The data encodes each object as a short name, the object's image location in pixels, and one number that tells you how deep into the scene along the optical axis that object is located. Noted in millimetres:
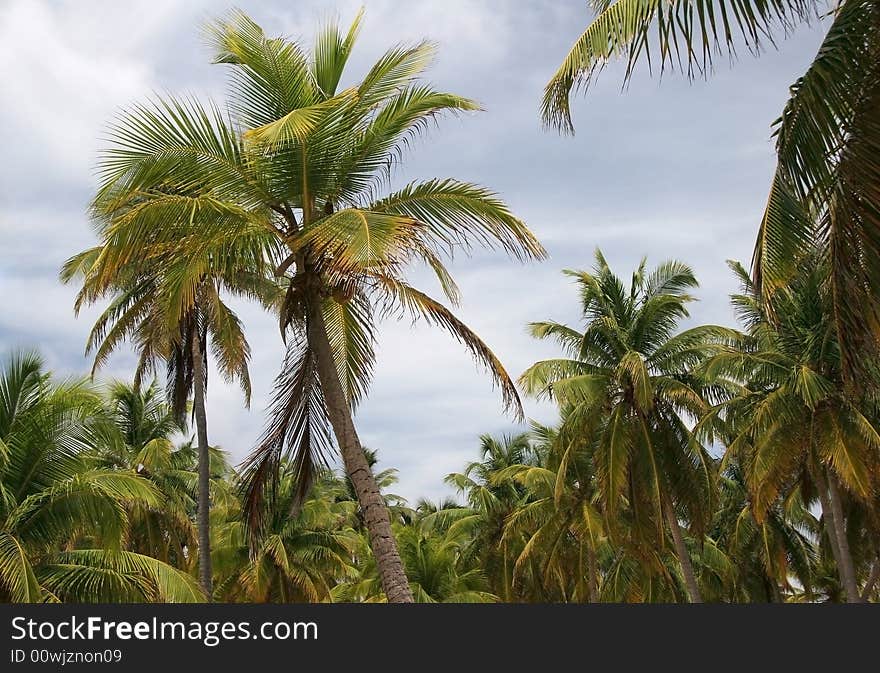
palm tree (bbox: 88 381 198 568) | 26469
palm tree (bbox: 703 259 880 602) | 19375
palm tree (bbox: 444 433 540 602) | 32625
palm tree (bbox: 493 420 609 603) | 25500
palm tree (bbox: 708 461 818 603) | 27984
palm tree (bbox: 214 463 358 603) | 28250
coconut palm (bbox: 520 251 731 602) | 21375
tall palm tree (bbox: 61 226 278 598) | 19703
